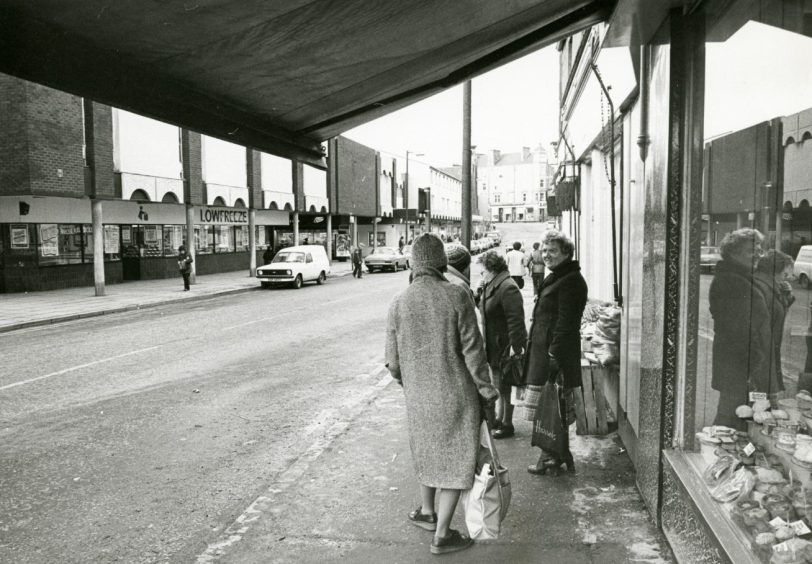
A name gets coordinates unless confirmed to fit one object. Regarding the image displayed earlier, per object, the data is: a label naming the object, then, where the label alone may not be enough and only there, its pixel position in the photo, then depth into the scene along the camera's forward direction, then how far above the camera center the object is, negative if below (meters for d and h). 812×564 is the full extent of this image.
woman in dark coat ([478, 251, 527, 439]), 5.75 -0.70
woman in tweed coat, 3.91 -0.87
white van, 26.55 -1.31
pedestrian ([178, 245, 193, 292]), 24.16 -1.08
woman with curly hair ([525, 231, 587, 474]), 5.07 -0.74
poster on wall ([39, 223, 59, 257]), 23.16 -0.05
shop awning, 3.04 +0.99
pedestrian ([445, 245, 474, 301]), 5.48 -0.23
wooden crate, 5.42 -1.43
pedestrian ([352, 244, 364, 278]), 32.91 -1.37
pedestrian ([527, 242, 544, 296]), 19.36 -1.02
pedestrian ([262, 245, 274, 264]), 31.27 -0.98
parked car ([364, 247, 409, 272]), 37.34 -1.45
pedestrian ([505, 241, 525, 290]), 18.69 -0.85
